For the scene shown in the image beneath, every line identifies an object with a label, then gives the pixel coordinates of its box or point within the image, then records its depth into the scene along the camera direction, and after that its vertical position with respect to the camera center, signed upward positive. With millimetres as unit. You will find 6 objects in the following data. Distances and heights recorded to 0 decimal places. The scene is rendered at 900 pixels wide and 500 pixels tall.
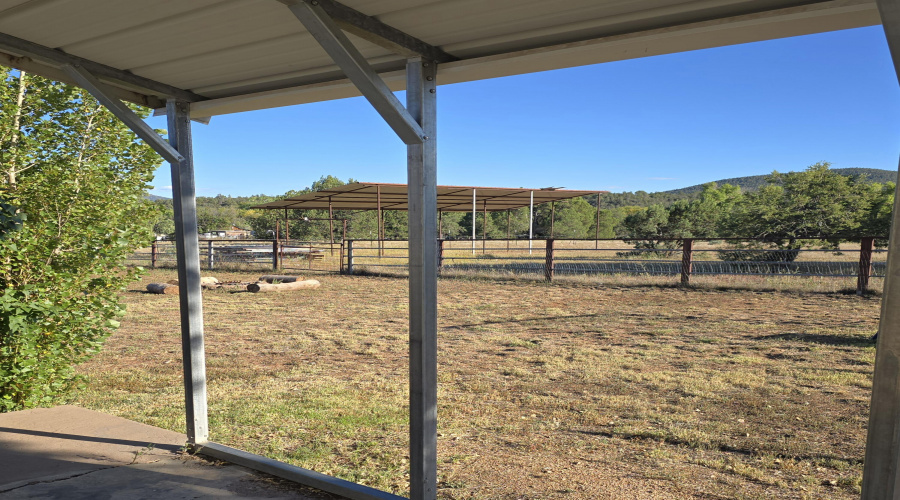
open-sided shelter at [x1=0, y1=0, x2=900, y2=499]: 1703 +695
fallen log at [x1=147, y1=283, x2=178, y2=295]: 10976 -1502
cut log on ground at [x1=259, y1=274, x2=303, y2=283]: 12500 -1487
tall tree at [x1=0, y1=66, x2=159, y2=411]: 3443 -124
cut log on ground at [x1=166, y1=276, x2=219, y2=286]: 12012 -1472
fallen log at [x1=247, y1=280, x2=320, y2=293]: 11500 -1530
